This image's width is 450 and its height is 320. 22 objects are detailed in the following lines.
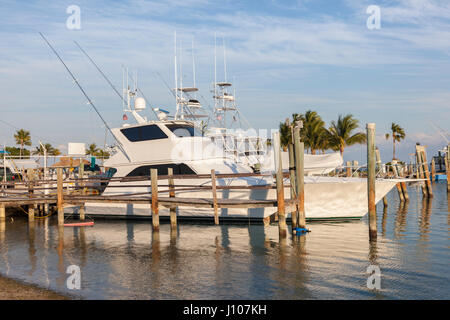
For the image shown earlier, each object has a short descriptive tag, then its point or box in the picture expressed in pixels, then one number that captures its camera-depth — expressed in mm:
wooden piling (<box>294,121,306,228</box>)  13062
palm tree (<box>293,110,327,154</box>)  44469
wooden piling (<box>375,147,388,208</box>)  25747
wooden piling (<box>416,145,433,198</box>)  26328
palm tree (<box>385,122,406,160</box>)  66750
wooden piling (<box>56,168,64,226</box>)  15085
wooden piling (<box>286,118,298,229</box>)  13516
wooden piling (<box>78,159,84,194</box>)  20261
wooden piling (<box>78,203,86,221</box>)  17344
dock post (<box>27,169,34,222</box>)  18234
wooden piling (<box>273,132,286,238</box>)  11789
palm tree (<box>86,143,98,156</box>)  80125
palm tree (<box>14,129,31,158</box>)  68562
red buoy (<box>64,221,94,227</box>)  16359
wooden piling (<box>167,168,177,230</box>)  14609
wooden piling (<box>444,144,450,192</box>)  30834
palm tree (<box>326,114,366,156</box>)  41406
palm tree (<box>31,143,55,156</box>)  76750
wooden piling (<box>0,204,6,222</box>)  17420
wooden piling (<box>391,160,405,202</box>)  25234
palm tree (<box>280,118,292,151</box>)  48175
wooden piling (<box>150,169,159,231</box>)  13273
